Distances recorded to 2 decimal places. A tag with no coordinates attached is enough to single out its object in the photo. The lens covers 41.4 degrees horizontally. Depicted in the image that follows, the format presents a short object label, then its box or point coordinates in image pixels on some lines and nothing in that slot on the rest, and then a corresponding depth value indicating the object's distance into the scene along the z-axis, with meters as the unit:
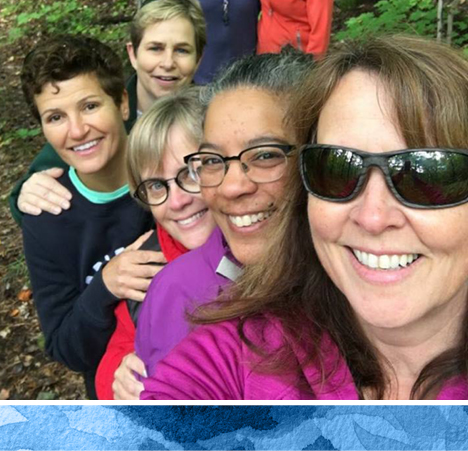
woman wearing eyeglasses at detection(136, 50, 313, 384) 1.29
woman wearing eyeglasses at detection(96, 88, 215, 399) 1.55
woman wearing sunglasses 0.82
